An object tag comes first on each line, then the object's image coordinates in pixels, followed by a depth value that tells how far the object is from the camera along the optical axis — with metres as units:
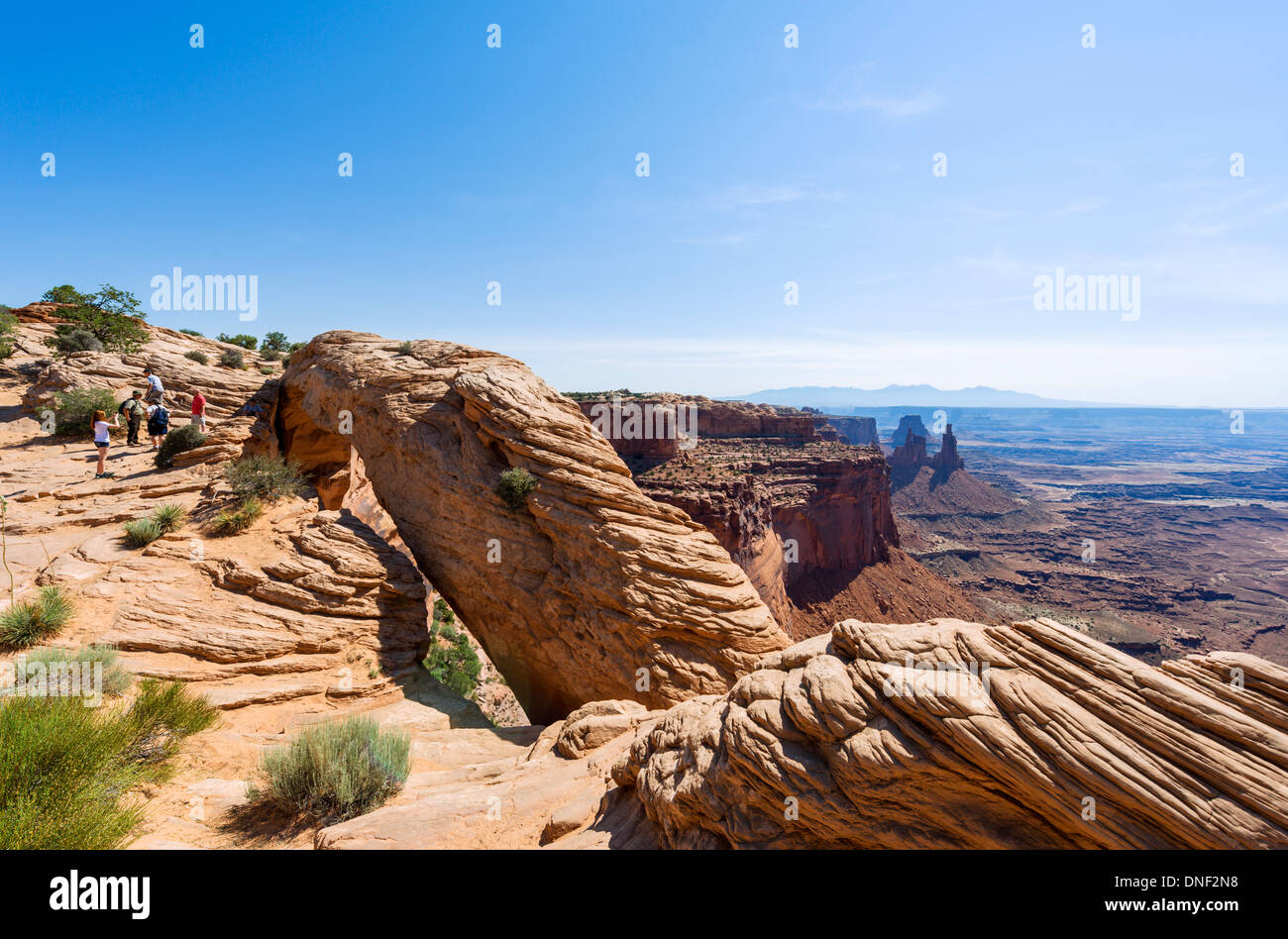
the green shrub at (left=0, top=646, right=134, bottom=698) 6.45
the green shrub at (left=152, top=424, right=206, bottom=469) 14.45
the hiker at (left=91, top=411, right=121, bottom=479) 13.35
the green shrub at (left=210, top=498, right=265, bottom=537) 11.48
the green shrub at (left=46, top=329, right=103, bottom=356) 23.25
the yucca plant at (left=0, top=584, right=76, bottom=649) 7.47
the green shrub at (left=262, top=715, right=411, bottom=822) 5.82
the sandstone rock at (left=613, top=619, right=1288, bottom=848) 3.30
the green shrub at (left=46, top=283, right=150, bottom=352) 24.78
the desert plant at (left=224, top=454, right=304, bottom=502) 12.41
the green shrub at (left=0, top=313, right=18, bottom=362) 21.70
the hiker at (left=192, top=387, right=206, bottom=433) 16.20
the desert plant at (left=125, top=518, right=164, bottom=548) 10.50
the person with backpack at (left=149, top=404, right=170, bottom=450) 15.62
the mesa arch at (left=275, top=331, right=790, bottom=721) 10.77
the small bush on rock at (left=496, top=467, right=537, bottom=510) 12.54
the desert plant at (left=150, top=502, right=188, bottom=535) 11.04
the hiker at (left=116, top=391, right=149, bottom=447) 15.86
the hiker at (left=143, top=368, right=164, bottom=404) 17.20
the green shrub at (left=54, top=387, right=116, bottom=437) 16.30
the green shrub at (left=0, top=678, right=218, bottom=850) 3.86
